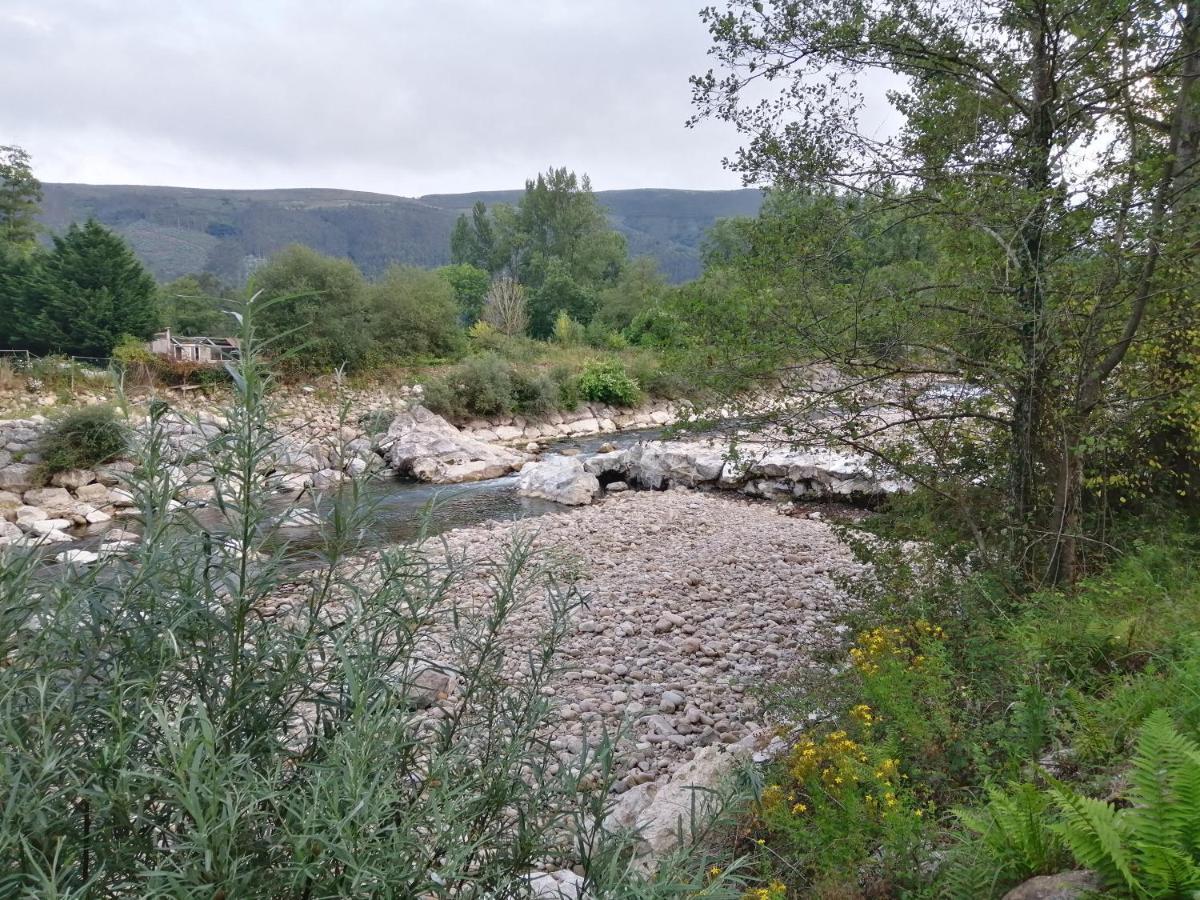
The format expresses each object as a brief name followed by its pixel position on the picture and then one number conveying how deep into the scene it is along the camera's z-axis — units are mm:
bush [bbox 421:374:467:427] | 20203
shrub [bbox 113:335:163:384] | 17906
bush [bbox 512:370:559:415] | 22172
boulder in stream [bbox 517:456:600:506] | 13625
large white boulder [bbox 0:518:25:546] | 10319
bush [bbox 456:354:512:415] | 20922
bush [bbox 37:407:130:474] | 12836
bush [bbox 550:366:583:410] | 23125
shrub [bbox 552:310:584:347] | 32812
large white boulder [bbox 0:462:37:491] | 12664
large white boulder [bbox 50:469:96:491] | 12938
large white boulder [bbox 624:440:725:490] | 14391
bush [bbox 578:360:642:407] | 23812
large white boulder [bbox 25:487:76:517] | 11938
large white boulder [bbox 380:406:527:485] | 15866
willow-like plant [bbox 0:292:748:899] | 1084
